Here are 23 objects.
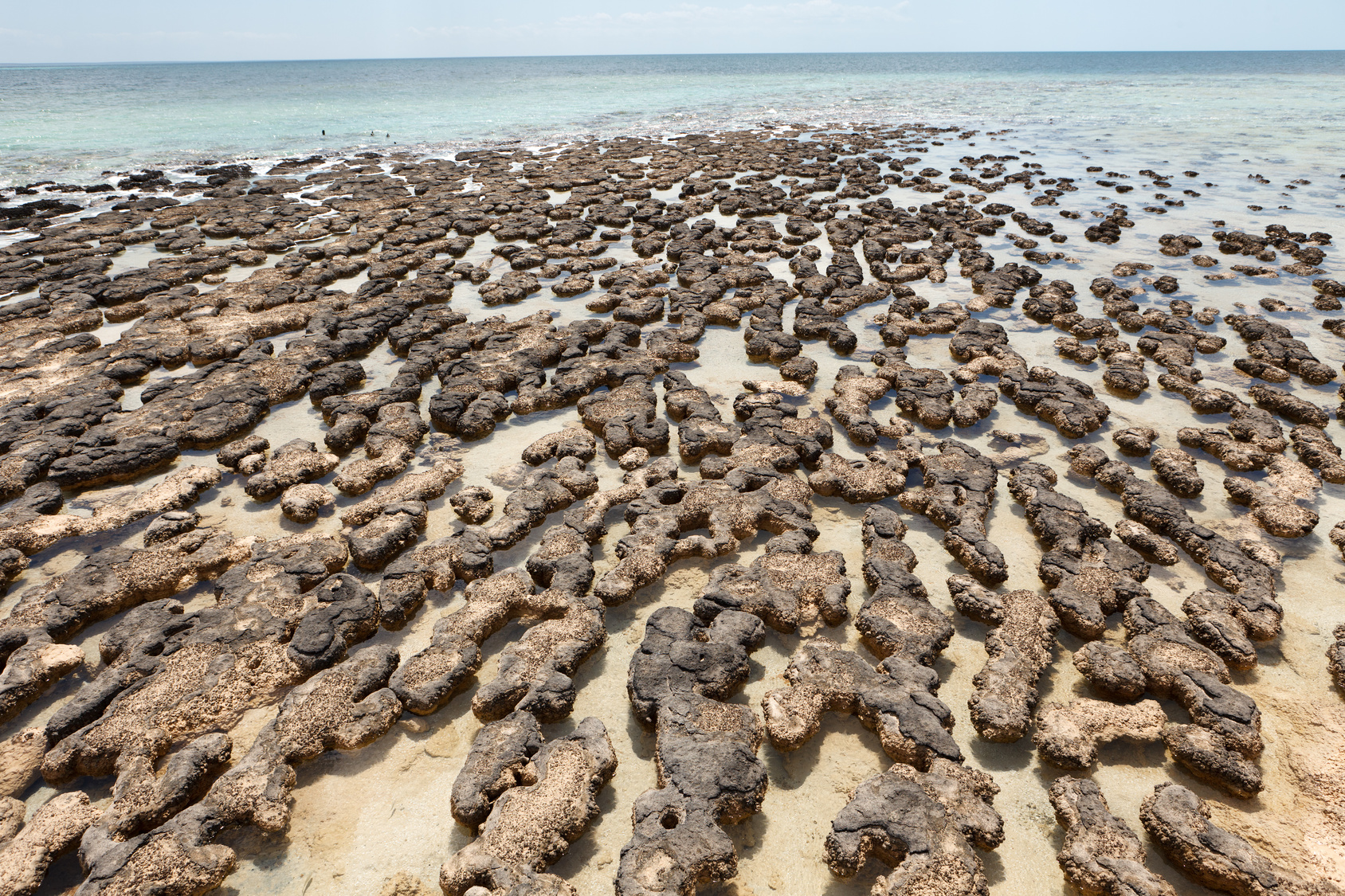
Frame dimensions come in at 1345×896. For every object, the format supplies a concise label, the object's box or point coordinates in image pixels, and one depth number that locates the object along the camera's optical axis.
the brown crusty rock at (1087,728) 3.35
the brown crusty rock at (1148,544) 4.68
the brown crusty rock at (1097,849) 2.80
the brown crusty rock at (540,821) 2.83
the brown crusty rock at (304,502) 5.19
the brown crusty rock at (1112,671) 3.69
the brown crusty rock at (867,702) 3.38
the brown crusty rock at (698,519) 4.54
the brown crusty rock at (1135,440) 5.77
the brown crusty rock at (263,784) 2.84
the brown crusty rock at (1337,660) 3.76
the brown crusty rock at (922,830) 2.80
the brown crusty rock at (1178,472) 5.28
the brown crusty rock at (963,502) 4.55
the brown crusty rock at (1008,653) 3.51
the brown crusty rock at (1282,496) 4.88
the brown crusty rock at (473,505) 5.19
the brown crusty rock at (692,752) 2.85
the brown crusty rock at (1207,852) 2.79
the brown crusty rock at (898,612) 3.94
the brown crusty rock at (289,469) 5.46
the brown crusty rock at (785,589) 4.20
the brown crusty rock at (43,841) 2.87
